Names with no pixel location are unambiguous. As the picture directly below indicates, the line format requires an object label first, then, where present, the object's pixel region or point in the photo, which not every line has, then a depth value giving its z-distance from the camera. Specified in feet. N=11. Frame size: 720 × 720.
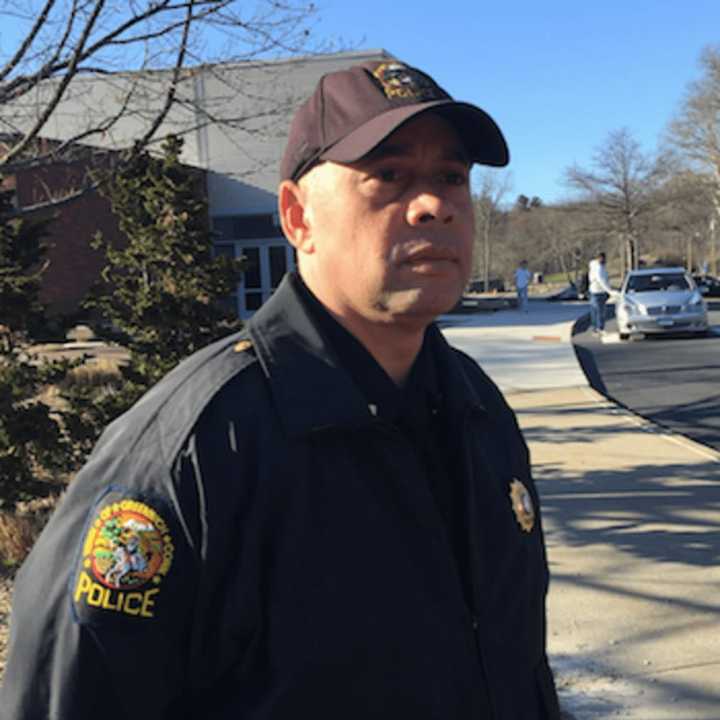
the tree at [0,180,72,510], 15.88
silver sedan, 51.78
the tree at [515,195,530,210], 288.12
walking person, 83.35
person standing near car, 54.19
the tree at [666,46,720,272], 164.96
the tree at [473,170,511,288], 152.55
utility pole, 179.24
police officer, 3.76
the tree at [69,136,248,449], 19.22
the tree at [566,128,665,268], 140.05
